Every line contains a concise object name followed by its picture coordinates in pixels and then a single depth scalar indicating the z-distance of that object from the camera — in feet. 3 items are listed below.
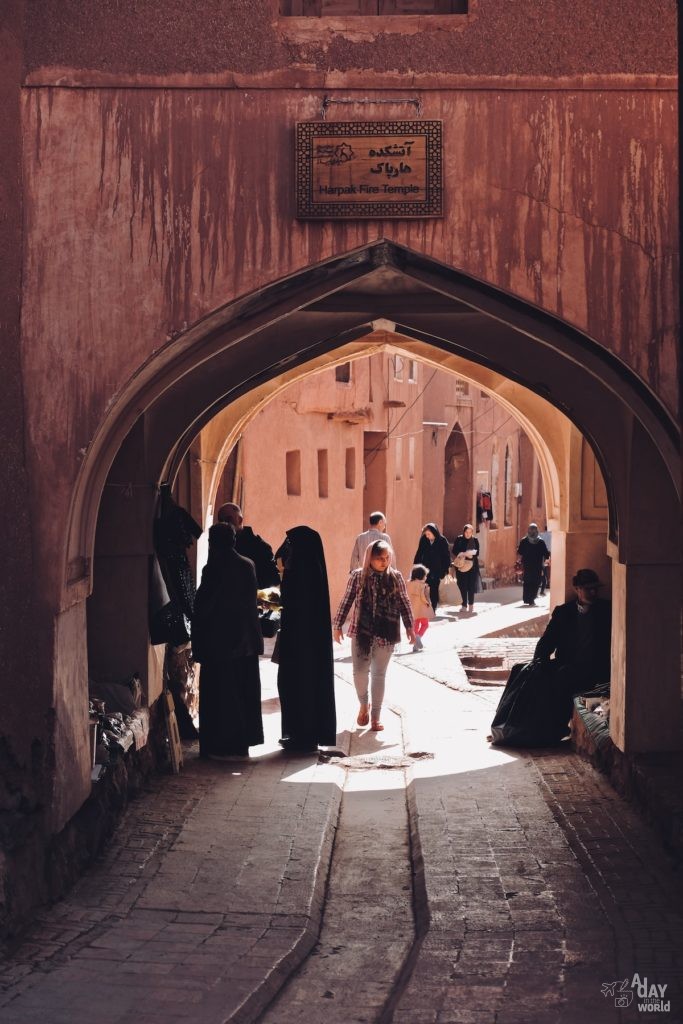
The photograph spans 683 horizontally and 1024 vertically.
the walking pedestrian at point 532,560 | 74.90
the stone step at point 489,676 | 48.62
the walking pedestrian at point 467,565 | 72.18
